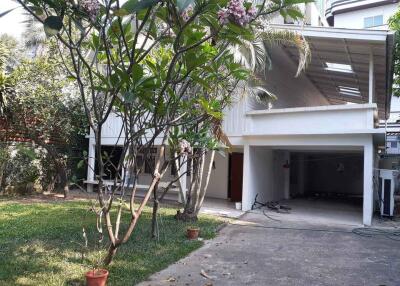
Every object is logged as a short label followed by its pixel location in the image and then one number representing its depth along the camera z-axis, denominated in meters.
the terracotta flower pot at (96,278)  4.68
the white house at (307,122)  10.27
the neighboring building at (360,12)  29.17
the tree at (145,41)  3.05
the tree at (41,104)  13.10
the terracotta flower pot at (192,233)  8.04
